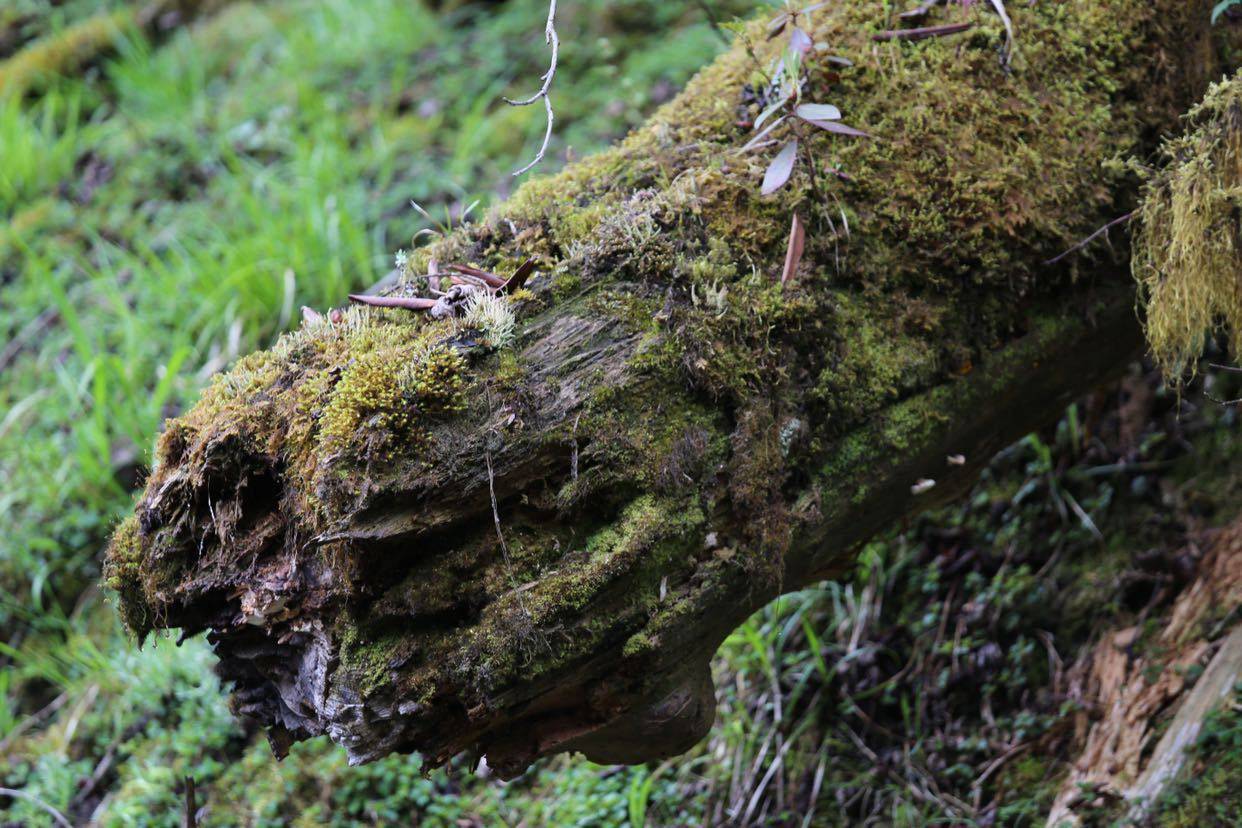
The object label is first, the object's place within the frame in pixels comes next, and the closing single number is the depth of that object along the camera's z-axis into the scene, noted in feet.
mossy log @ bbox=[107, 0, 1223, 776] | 6.16
